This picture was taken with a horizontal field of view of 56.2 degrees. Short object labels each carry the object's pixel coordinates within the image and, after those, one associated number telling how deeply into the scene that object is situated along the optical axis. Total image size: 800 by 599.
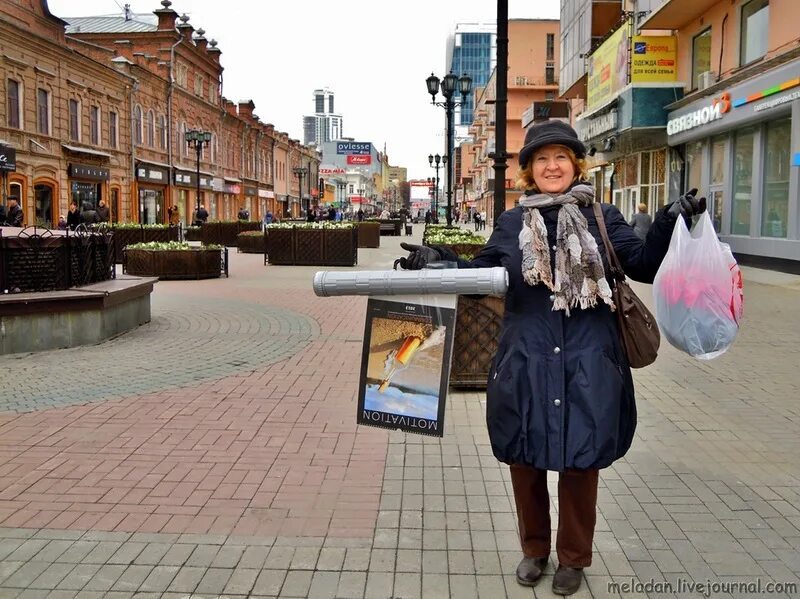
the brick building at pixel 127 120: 30.58
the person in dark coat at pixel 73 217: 24.70
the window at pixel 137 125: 41.31
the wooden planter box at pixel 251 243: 26.67
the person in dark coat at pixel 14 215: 19.97
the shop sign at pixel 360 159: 78.19
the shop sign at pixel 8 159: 27.69
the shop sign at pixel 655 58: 23.98
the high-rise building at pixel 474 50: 152.12
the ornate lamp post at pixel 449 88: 20.61
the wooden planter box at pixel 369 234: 31.09
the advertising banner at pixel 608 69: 24.45
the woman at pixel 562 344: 2.92
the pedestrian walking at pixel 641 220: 19.44
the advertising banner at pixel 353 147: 79.44
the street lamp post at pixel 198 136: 39.59
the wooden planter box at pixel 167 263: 16.61
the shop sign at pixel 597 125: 25.16
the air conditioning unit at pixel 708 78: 21.00
